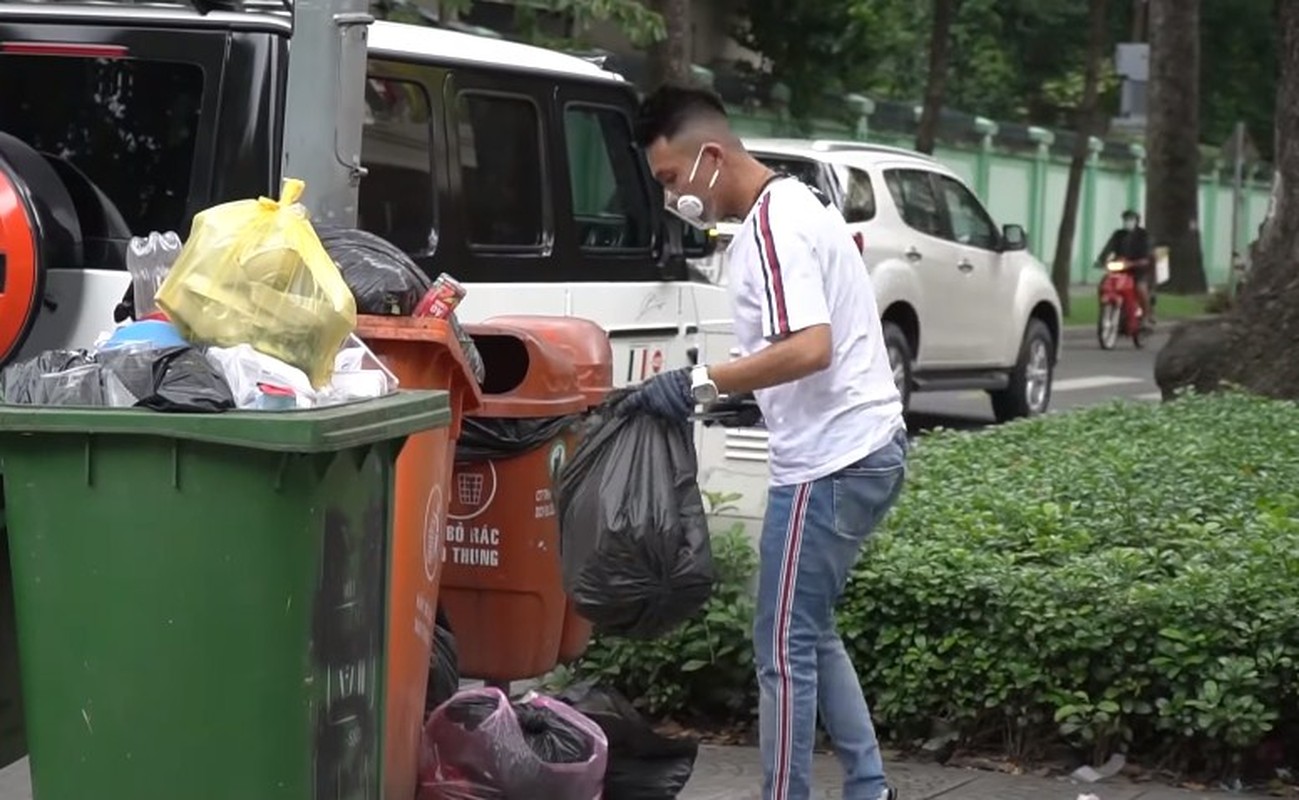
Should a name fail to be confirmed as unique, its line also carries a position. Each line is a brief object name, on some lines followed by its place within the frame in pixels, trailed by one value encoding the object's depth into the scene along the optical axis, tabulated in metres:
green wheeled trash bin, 4.45
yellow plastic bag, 4.74
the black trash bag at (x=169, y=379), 4.47
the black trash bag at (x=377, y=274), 5.39
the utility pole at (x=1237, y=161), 28.39
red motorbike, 25.72
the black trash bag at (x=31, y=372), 4.63
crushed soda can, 5.43
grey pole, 6.18
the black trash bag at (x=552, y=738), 5.50
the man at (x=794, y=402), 5.25
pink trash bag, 5.40
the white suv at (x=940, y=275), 14.96
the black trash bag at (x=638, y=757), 5.73
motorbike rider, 26.45
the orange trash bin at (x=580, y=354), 6.17
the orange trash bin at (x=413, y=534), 5.24
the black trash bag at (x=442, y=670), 5.71
